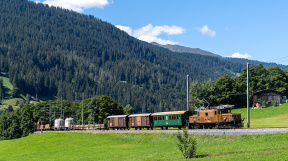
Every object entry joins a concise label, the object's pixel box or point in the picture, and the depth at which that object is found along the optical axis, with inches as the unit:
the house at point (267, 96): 4210.1
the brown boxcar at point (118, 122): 2901.1
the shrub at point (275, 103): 3891.7
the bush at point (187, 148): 1205.7
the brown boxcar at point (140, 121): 2630.4
